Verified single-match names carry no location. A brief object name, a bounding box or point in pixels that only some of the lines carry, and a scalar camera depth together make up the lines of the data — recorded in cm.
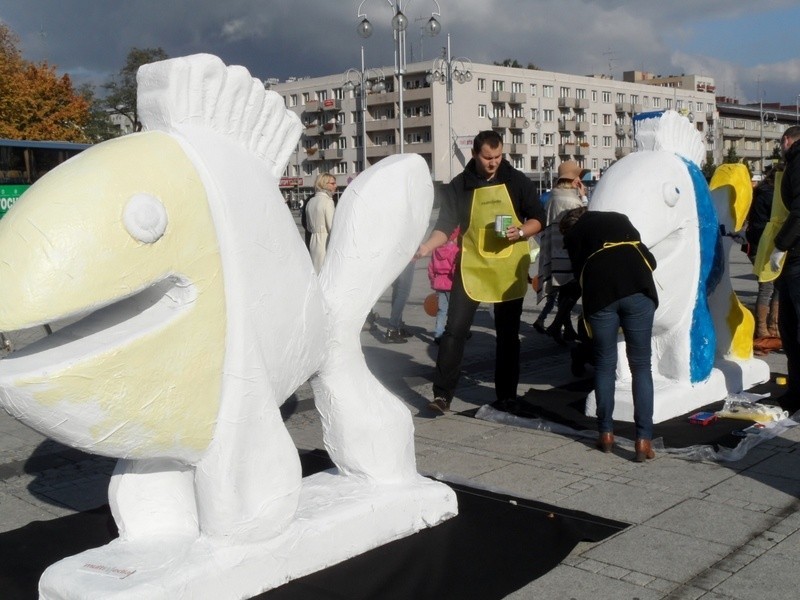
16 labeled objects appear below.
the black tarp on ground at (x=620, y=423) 534
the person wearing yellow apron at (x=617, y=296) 488
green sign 2023
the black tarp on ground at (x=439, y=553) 343
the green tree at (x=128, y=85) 4697
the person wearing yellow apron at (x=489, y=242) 576
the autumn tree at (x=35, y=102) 3412
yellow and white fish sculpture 287
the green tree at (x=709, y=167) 5173
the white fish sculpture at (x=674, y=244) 565
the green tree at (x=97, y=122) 4769
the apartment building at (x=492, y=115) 5984
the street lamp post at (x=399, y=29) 1786
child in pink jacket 880
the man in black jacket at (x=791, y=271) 586
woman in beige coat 880
